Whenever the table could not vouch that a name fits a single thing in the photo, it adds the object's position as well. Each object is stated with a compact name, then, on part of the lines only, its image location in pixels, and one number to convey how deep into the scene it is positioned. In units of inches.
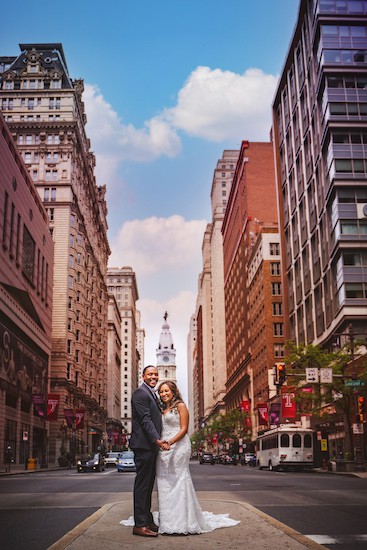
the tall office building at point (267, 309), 3695.9
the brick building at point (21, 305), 2282.2
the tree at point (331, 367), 1683.1
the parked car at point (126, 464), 1849.2
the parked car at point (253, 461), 2880.9
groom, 353.7
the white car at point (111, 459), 2560.5
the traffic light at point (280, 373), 1374.8
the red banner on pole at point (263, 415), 3083.2
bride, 350.9
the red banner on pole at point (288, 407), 2148.3
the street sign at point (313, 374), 1557.6
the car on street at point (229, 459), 3251.5
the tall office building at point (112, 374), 6456.7
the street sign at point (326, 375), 1544.0
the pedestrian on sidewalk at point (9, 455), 1884.1
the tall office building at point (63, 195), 3656.5
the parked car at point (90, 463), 1889.8
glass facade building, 2204.7
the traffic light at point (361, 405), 1386.6
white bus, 1840.6
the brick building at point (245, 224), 4512.8
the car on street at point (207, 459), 3381.2
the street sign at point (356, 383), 1385.3
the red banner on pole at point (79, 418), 3193.9
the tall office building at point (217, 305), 6584.6
